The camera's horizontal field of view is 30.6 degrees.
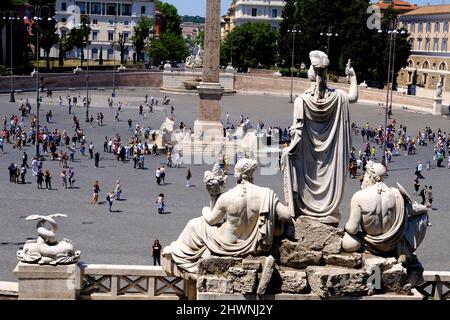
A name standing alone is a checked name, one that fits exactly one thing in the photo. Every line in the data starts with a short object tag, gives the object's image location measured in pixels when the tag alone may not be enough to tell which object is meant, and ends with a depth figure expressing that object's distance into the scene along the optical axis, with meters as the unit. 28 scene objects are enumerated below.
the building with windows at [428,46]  85.50
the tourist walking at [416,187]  33.02
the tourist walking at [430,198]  30.48
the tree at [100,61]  101.57
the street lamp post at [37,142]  39.10
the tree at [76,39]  90.30
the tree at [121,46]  98.56
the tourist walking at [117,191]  29.91
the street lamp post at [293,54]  77.81
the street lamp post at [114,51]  81.82
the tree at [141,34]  104.88
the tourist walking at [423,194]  30.69
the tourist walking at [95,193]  29.16
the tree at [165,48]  104.94
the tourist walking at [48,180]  31.77
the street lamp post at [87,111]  56.16
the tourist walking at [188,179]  34.03
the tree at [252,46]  98.12
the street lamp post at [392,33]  40.72
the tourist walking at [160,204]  27.66
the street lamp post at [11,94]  64.96
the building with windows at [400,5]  103.38
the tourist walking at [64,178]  32.28
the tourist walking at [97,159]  37.94
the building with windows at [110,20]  114.44
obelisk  47.22
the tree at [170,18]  138.88
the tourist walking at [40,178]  32.00
